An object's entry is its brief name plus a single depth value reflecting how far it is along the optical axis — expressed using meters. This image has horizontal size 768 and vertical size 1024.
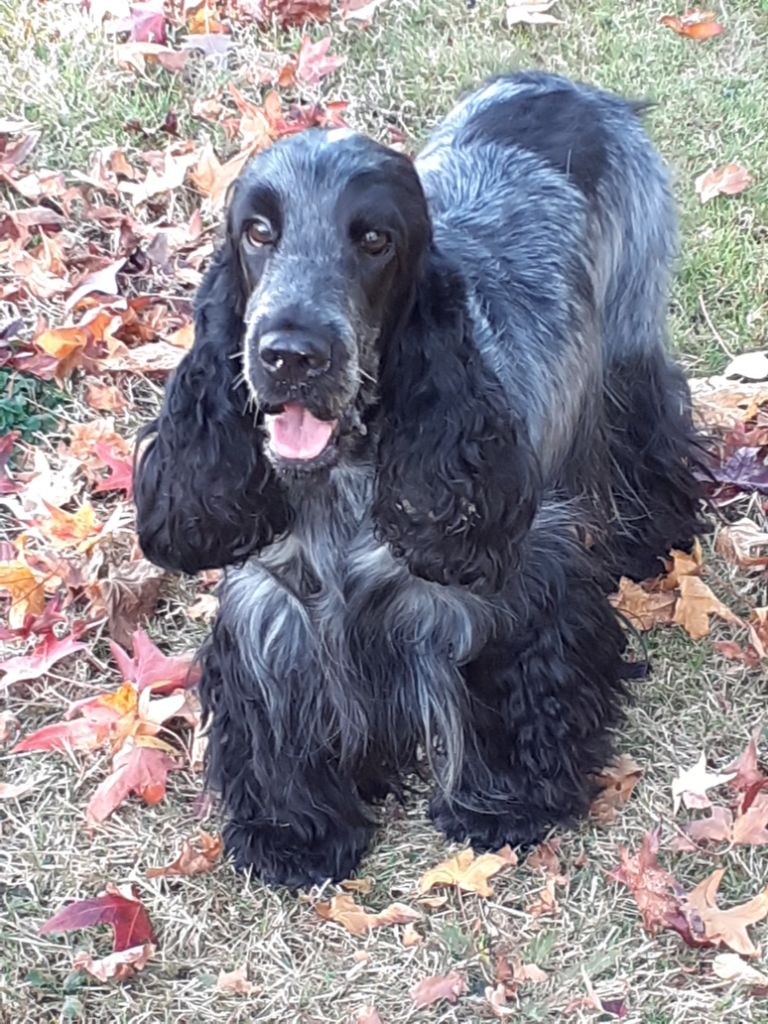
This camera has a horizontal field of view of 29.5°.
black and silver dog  2.36
